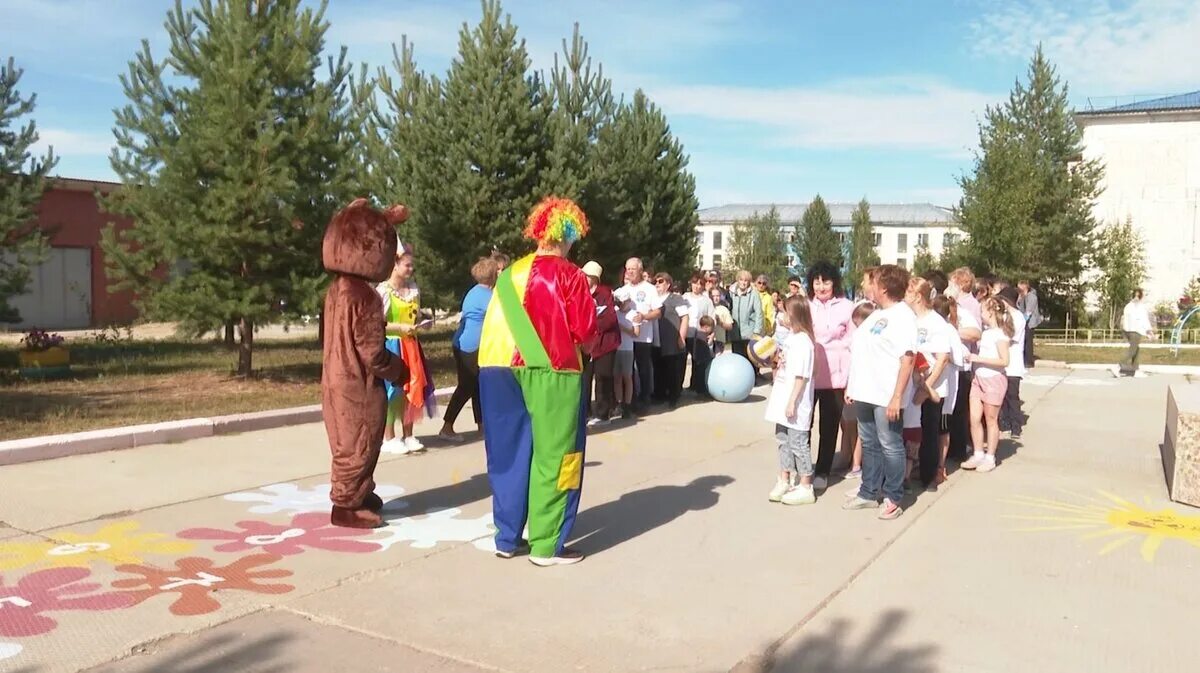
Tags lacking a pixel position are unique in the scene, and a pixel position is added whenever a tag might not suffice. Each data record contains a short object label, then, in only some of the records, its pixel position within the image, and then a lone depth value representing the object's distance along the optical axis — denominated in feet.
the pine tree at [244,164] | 38.27
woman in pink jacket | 23.90
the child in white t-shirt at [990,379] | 26.68
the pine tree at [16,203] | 43.57
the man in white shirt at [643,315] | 35.06
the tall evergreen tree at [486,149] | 57.06
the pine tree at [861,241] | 320.70
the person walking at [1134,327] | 54.85
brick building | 91.30
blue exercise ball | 39.58
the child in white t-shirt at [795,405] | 21.27
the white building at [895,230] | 377.09
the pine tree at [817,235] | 307.17
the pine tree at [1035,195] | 98.12
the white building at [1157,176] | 130.62
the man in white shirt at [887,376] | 20.31
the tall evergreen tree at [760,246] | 233.14
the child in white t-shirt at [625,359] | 34.12
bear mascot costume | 19.06
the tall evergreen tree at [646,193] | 77.00
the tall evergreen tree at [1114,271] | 107.96
